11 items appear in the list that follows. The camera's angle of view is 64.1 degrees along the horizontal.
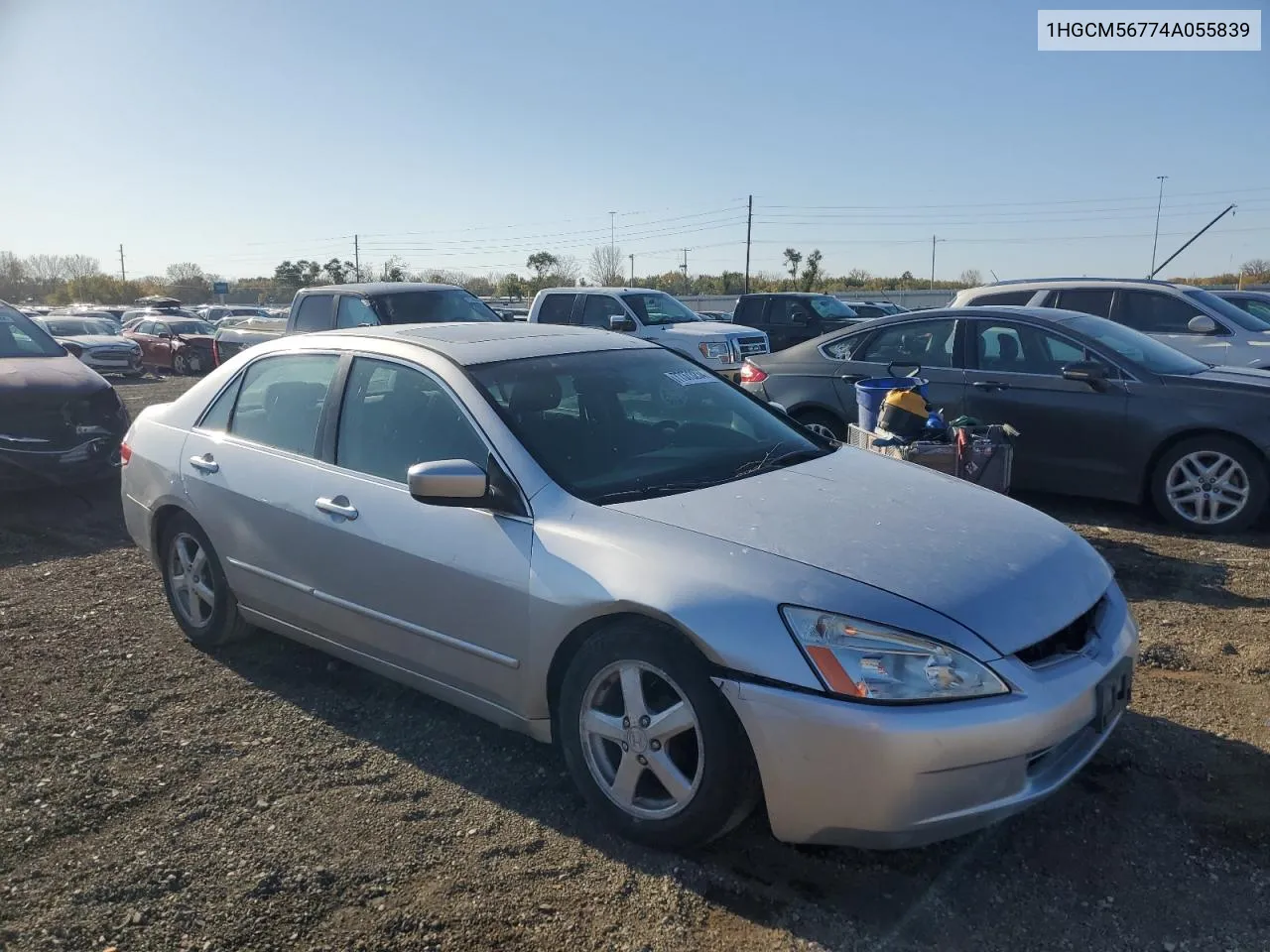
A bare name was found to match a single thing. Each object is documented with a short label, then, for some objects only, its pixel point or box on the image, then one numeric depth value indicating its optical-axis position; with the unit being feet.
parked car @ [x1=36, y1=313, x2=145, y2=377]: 77.46
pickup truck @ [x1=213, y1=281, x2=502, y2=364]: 37.58
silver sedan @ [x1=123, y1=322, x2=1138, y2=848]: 8.96
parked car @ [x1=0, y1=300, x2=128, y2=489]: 26.07
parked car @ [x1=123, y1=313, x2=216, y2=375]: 85.35
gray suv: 33.04
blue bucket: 21.57
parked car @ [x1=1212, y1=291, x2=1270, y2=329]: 44.82
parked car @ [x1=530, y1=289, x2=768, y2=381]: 49.01
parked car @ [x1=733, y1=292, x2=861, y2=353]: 71.15
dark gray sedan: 21.62
